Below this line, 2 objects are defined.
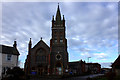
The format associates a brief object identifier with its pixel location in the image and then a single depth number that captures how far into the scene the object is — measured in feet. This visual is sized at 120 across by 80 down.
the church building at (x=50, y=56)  109.01
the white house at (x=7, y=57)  65.94
